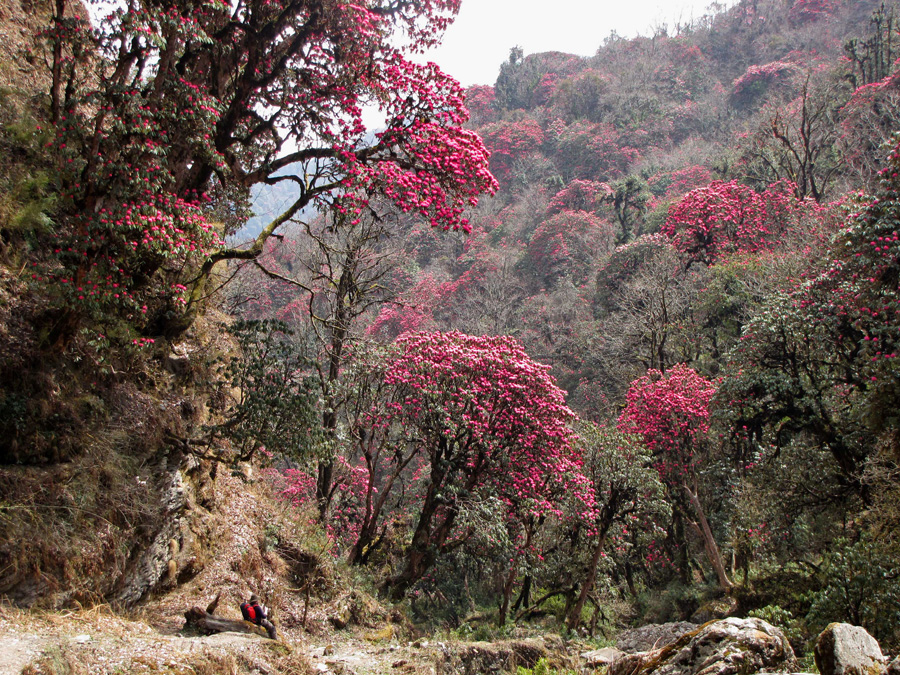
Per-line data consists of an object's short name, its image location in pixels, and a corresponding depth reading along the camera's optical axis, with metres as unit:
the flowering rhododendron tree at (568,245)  35.72
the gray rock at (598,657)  8.80
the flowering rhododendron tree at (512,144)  53.03
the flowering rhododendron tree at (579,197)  40.57
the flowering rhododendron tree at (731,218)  21.84
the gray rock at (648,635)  11.64
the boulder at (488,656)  8.19
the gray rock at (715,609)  12.56
